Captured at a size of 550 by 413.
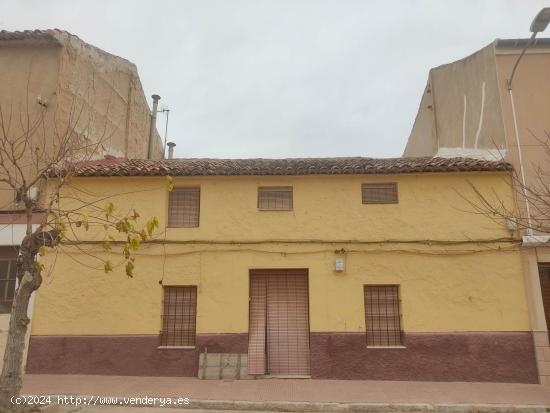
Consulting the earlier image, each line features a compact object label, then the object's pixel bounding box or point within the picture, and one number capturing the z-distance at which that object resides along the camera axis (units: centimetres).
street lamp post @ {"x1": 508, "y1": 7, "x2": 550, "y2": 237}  835
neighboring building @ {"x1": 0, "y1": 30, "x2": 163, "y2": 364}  1010
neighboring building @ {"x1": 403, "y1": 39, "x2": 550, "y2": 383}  938
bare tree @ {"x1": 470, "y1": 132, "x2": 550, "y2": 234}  942
